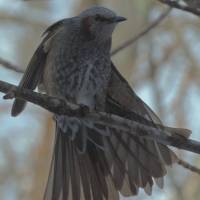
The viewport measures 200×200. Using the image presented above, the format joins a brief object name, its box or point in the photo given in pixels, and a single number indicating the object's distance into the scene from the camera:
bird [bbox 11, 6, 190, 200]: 7.14
